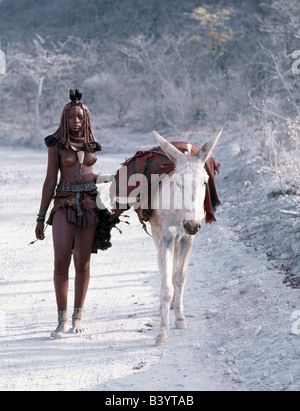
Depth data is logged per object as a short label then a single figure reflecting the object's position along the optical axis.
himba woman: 8.93
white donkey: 8.01
